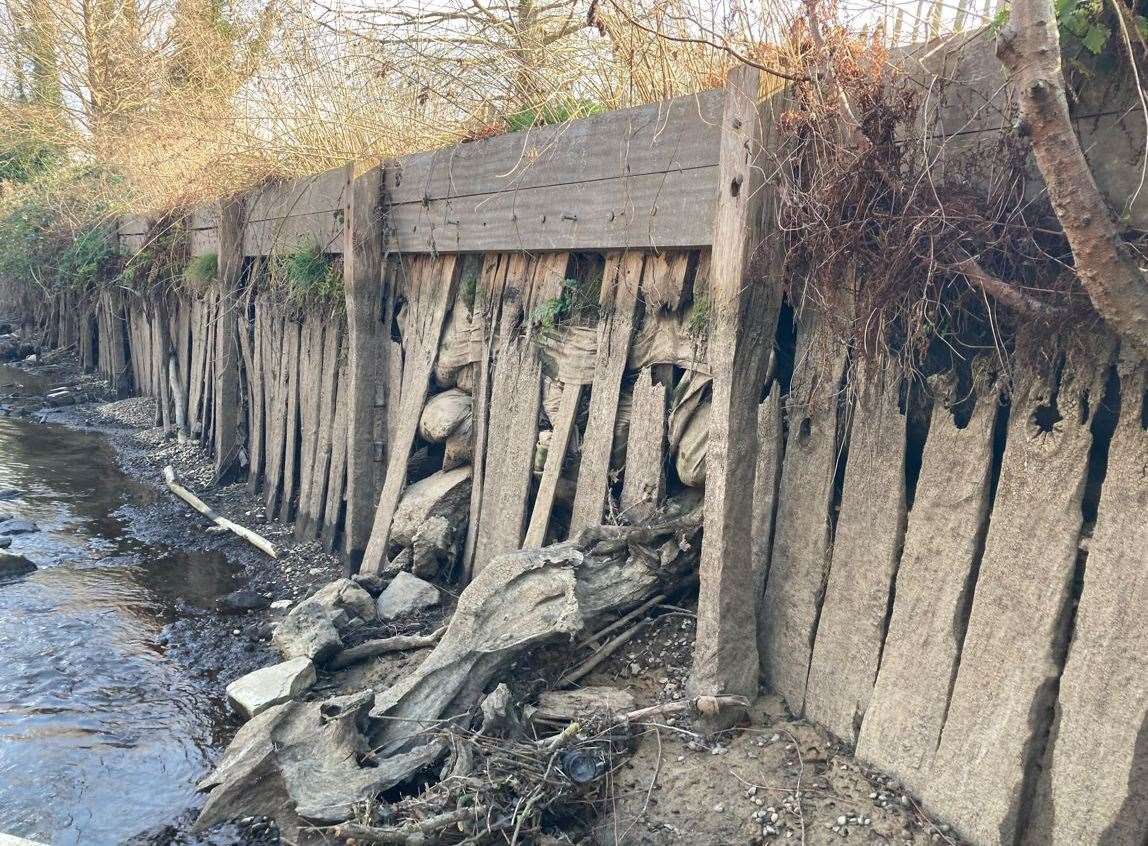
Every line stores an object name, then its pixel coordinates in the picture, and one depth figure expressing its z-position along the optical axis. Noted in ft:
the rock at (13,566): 21.25
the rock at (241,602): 19.62
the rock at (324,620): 15.01
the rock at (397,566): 17.84
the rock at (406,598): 16.30
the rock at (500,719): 11.42
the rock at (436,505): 17.51
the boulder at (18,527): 24.45
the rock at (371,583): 17.46
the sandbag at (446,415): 17.67
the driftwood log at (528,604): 12.17
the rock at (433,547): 17.08
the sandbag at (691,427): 12.51
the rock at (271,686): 14.30
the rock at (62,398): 43.55
